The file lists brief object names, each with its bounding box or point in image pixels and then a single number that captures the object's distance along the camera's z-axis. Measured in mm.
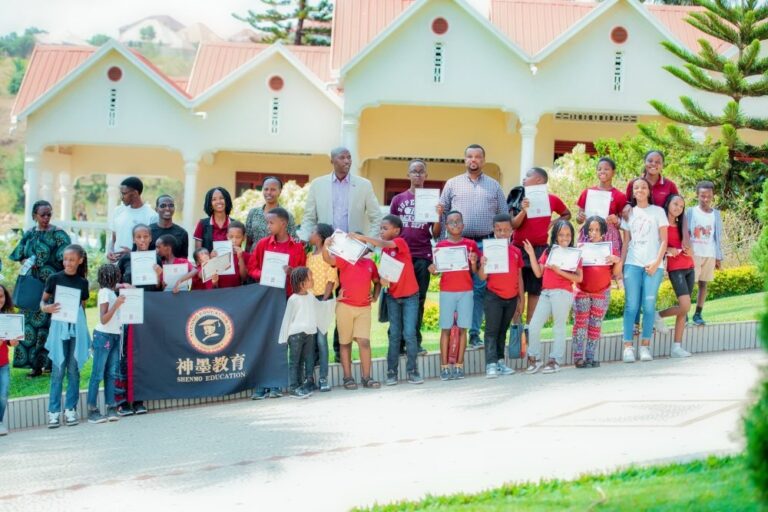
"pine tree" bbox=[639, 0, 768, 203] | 19750
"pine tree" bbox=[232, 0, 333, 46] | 40375
